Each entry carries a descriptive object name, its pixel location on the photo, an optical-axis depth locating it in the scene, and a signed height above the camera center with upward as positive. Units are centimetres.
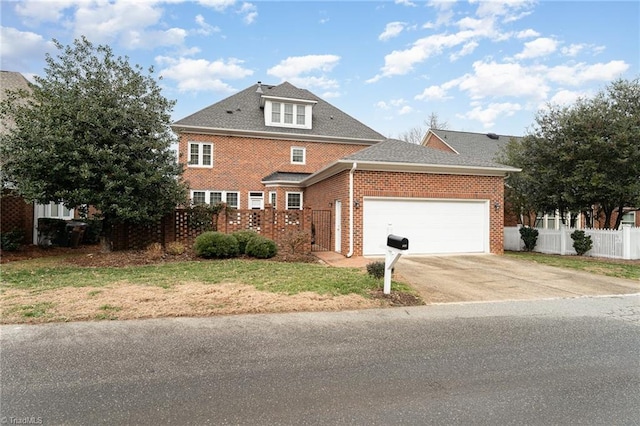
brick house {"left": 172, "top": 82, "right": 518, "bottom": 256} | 1244 +168
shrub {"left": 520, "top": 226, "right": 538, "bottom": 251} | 1636 -97
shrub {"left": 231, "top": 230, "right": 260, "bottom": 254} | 1192 -80
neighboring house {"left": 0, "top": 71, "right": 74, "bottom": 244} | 1295 -1
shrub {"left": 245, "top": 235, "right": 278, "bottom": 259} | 1166 -110
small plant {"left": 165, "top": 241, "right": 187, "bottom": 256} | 1163 -114
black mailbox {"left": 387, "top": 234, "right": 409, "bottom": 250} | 650 -50
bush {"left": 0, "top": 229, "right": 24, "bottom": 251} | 1191 -92
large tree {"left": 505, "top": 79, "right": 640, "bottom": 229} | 1327 +245
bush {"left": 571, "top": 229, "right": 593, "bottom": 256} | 1410 -102
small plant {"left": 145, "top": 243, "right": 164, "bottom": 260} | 1105 -119
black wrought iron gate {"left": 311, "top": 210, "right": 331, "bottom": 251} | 1431 -64
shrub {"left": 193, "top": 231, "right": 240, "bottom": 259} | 1141 -100
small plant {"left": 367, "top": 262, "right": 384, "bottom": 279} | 752 -115
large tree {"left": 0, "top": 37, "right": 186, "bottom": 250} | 1009 +217
